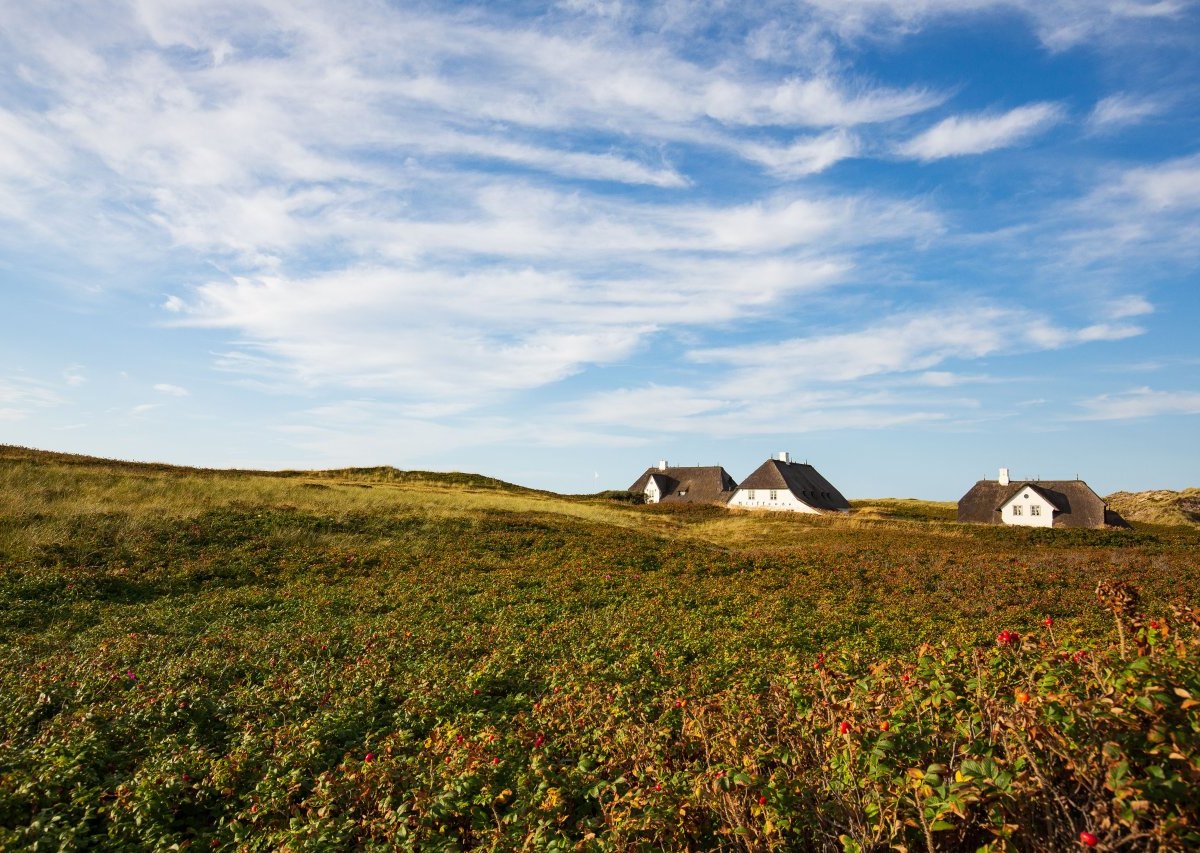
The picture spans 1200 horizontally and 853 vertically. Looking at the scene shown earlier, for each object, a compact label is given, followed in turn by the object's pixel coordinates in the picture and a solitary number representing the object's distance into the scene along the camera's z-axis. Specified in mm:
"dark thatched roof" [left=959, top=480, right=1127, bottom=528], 59000
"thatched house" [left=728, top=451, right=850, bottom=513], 70400
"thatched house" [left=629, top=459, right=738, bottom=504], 76750
